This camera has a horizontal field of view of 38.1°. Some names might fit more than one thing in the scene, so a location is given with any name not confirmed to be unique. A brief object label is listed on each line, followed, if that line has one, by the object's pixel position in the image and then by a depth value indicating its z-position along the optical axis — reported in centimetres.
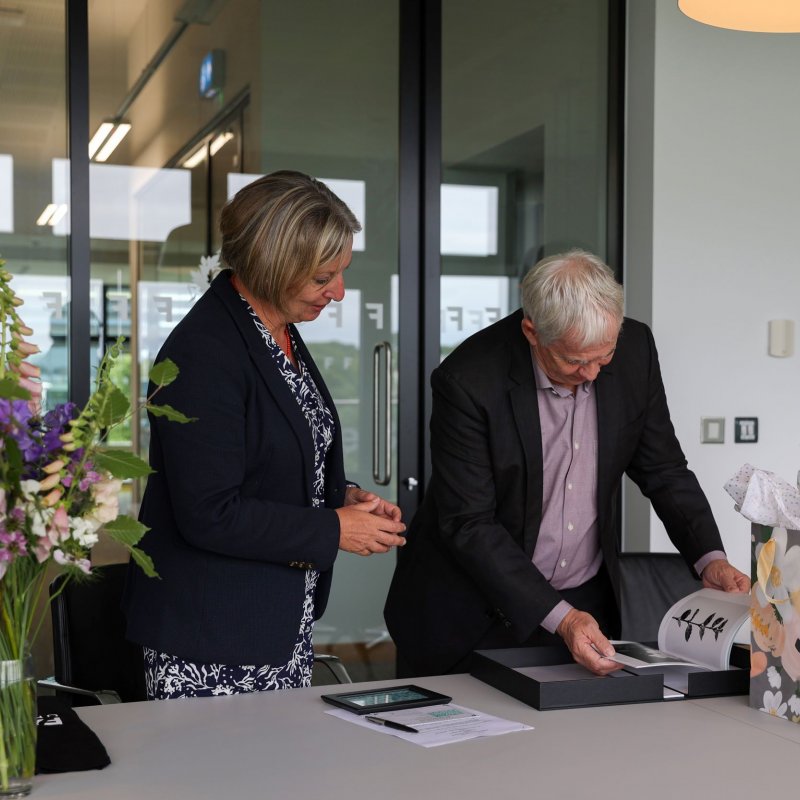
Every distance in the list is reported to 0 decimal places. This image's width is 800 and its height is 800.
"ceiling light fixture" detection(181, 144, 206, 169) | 398
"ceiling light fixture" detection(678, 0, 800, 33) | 234
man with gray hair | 236
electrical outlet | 428
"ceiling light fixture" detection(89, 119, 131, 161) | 384
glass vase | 152
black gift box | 205
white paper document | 186
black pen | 189
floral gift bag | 196
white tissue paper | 201
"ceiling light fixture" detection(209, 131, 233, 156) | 400
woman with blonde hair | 207
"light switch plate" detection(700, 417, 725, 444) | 424
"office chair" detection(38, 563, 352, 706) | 242
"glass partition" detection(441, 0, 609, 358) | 426
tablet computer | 201
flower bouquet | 144
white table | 164
